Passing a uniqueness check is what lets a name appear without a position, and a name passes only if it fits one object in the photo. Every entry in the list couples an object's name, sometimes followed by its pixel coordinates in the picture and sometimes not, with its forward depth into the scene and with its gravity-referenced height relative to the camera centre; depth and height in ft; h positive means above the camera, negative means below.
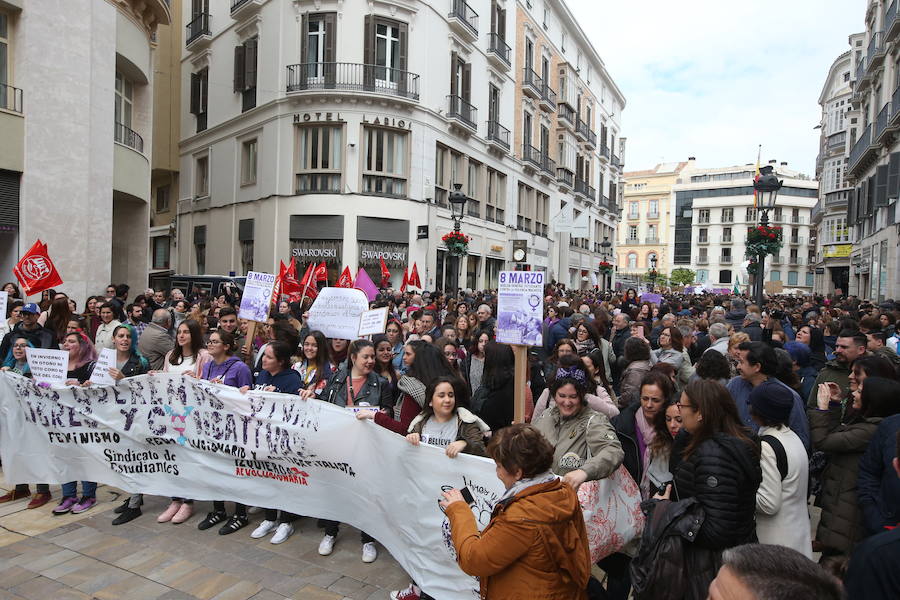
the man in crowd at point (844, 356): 18.11 -1.88
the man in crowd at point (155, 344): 22.98 -2.67
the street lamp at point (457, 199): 58.70 +8.63
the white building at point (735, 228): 268.00 +30.22
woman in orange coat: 8.09 -3.50
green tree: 266.16 +7.11
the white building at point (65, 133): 44.73 +11.49
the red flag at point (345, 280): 39.39 +0.15
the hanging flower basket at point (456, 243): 60.23 +4.36
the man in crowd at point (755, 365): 15.24 -1.86
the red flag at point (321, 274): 45.06 +0.57
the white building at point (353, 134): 76.48 +21.64
